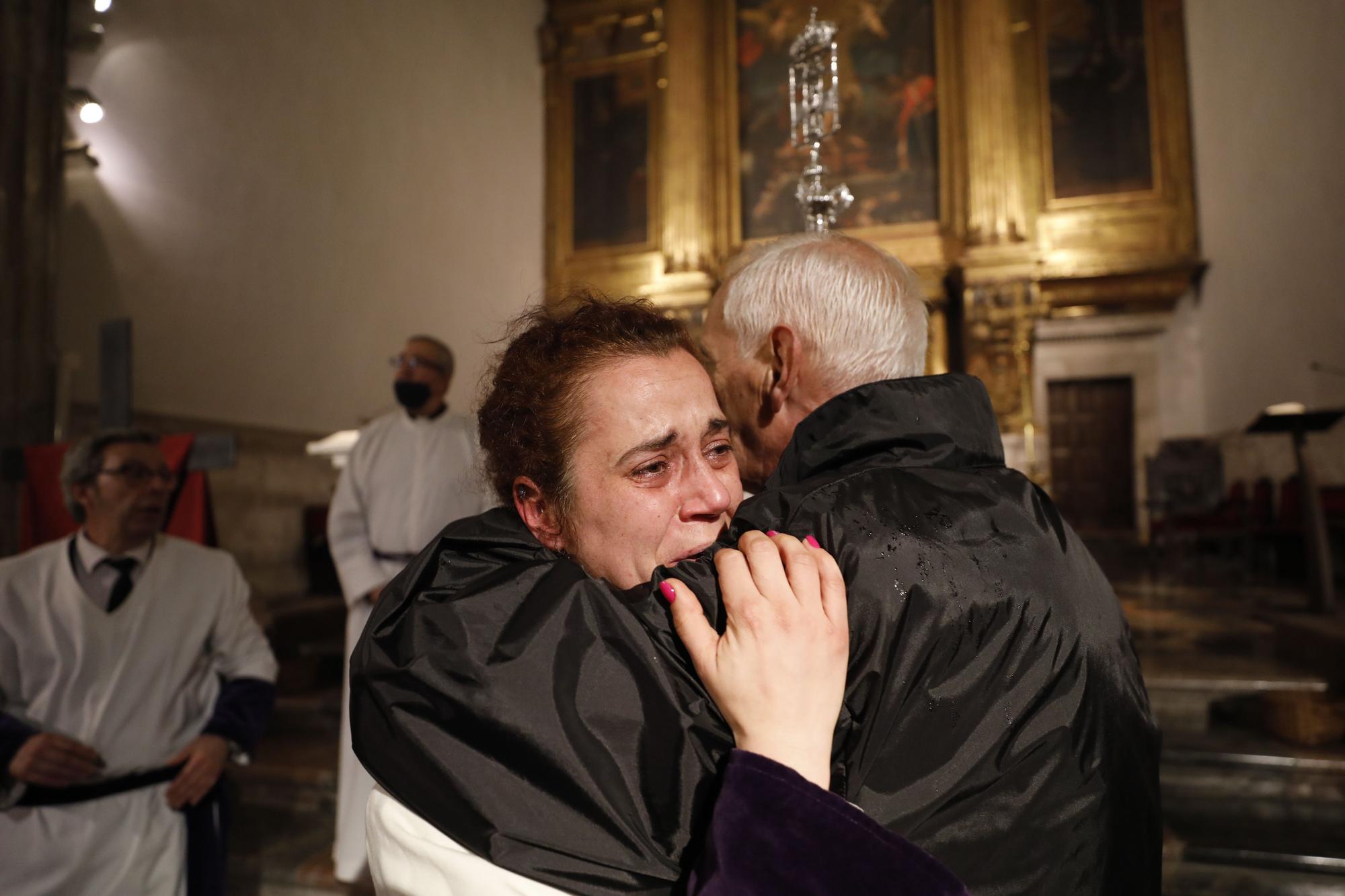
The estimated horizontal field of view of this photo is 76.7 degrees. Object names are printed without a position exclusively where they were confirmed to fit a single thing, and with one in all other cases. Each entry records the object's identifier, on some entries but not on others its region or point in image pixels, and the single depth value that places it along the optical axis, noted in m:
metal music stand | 5.22
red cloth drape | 3.24
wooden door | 10.70
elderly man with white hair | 0.84
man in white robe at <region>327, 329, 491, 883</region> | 3.82
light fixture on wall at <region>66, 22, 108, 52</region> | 4.38
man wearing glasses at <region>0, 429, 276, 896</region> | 2.23
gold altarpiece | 10.12
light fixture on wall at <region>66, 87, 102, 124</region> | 3.96
